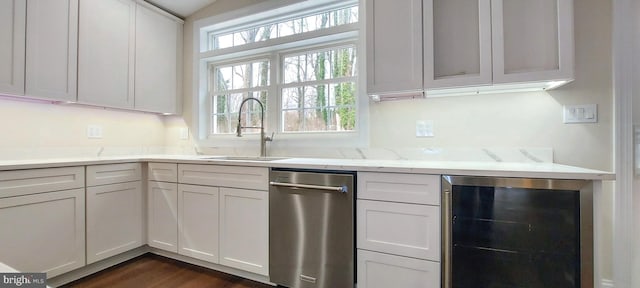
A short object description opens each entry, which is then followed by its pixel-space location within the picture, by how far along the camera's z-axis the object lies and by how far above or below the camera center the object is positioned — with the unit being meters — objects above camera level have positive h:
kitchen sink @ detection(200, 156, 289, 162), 2.44 -0.10
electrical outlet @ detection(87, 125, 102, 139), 2.57 +0.12
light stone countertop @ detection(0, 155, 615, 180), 1.31 -0.11
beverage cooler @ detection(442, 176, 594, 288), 1.30 -0.40
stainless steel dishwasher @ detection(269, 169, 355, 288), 1.70 -0.50
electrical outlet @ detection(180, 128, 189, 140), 3.10 +0.13
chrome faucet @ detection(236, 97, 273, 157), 2.55 +0.05
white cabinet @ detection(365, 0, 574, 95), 1.55 +0.58
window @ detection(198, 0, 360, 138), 2.48 +0.70
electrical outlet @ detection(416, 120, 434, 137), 2.07 +0.13
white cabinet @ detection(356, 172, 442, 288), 1.51 -0.45
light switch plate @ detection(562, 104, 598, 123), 1.71 +0.20
